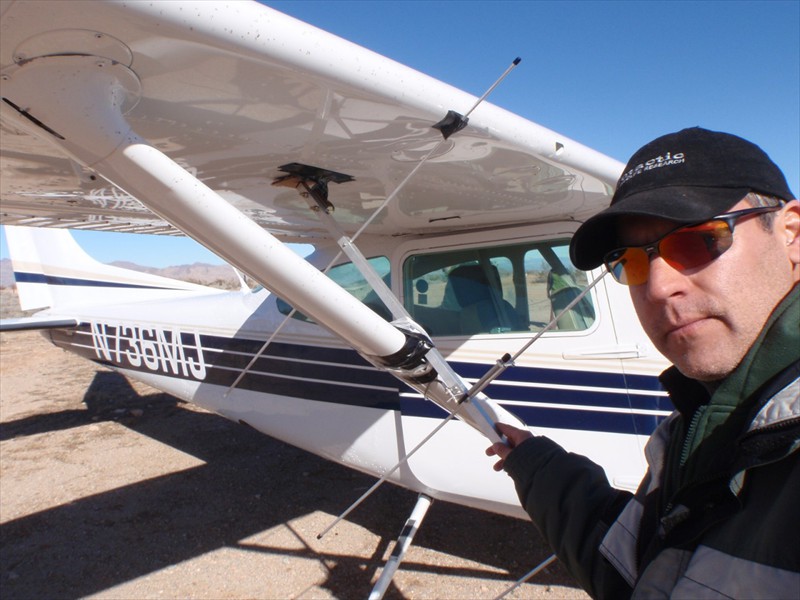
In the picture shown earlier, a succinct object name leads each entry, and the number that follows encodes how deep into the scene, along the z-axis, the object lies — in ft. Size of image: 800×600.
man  2.24
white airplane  4.14
